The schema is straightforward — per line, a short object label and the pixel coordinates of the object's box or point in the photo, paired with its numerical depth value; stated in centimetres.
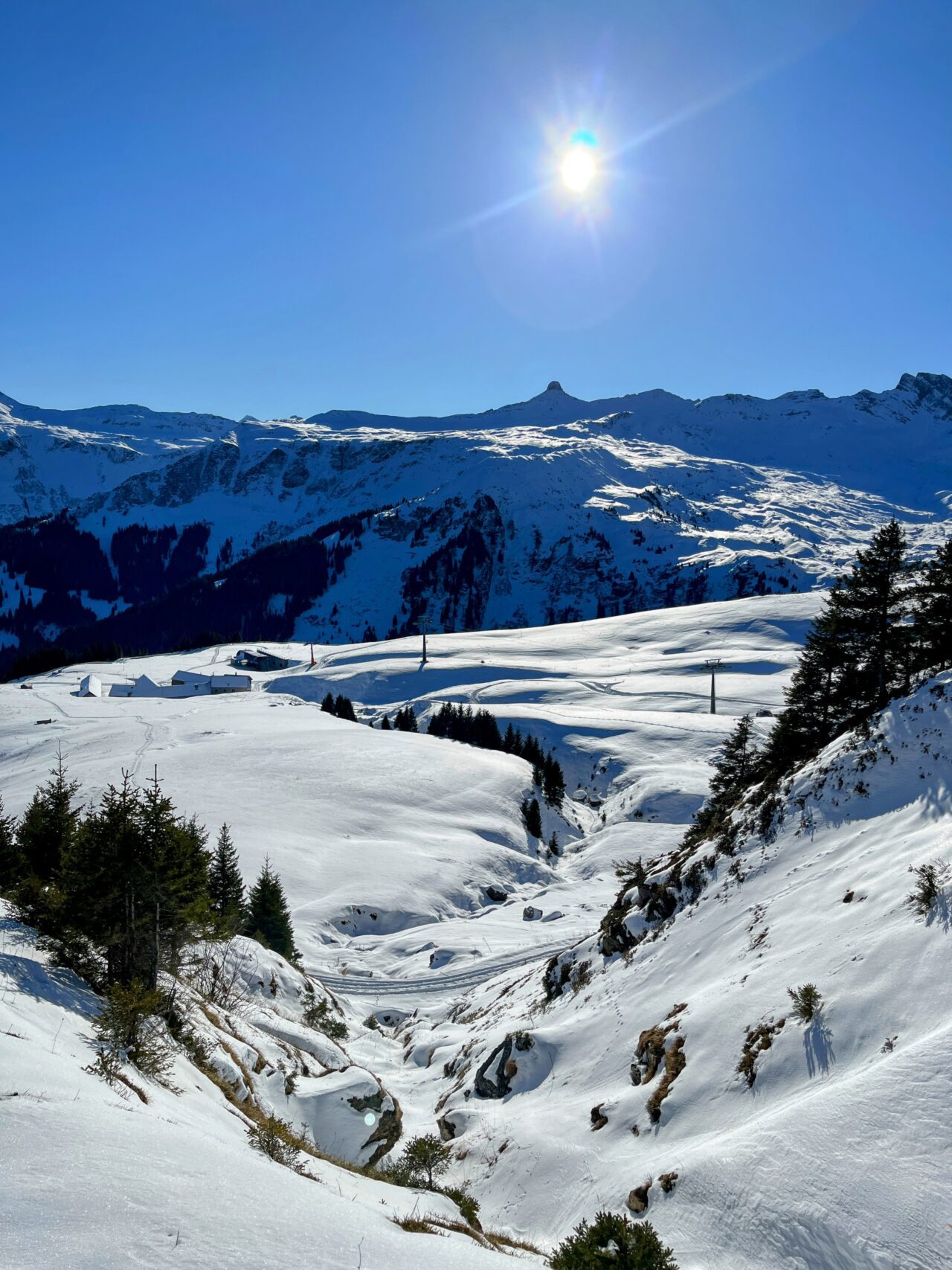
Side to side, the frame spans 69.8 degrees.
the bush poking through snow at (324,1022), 2759
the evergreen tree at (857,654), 2780
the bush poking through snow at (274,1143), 1142
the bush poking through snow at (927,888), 1216
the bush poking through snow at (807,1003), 1191
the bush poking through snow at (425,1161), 1527
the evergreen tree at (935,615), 2512
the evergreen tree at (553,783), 7862
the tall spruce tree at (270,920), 3400
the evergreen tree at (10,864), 2431
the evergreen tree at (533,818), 6775
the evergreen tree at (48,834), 2466
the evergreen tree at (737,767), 3184
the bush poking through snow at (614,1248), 876
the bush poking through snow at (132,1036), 1279
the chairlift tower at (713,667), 10819
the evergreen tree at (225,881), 3466
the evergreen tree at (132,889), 1705
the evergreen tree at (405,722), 10600
